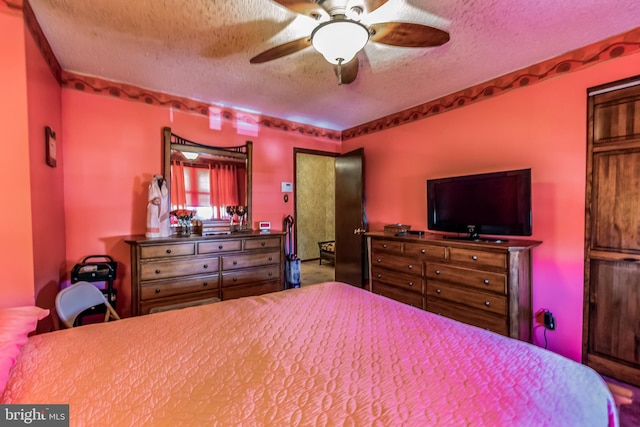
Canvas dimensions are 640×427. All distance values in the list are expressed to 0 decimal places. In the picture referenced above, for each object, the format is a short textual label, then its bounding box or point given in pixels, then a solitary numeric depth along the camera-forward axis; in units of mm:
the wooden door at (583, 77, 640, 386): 1972
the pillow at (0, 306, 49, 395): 864
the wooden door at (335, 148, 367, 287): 3863
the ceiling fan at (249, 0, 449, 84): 1486
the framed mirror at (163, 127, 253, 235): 3096
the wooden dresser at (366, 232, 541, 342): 2162
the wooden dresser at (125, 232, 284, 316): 2482
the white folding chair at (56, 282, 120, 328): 1472
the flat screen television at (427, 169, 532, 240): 2305
